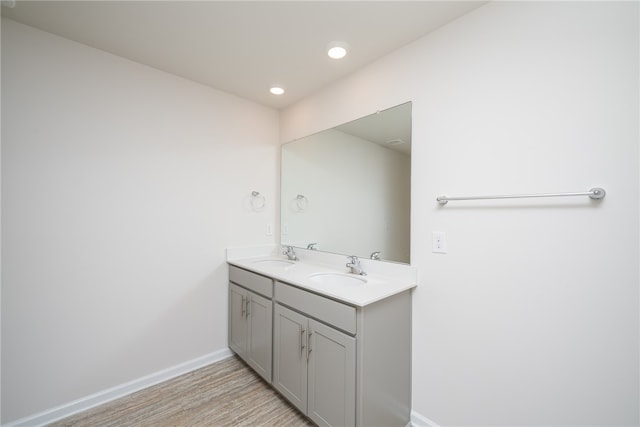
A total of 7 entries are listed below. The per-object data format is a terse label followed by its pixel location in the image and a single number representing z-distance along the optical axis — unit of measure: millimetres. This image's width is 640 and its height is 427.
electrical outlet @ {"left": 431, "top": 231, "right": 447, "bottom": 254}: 1529
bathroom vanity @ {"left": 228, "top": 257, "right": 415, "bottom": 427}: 1338
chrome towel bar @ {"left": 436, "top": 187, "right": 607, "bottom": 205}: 1063
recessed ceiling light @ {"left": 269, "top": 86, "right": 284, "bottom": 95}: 2326
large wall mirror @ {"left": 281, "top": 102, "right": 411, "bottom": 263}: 1782
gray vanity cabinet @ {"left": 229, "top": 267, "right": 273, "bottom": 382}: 1913
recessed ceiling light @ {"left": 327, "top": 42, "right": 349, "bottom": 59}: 1713
